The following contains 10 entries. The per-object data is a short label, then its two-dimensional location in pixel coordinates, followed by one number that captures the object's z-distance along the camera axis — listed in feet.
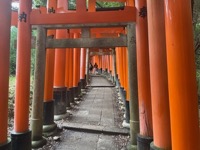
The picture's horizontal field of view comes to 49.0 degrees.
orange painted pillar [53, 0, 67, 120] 22.33
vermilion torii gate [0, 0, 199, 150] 6.72
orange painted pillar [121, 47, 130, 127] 19.61
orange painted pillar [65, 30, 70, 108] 27.25
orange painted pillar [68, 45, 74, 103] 30.25
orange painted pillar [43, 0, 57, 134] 17.52
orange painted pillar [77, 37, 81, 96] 37.35
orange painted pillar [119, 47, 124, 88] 29.93
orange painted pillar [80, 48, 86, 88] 46.63
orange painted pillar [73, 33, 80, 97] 34.91
